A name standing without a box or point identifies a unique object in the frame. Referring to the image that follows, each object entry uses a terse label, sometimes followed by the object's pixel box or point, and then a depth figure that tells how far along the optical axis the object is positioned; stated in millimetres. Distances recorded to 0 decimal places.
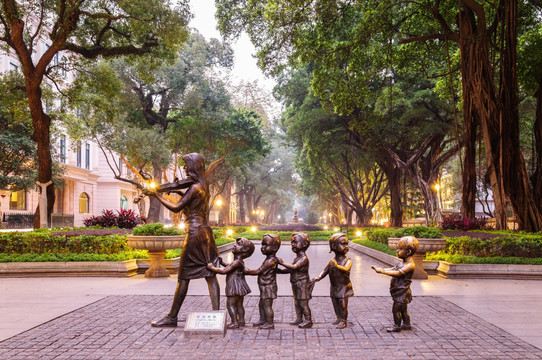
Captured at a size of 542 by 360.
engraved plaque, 5246
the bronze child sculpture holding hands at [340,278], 5703
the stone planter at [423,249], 10531
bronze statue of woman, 5691
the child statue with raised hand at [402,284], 5559
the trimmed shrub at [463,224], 14922
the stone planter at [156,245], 10477
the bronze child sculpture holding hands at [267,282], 5625
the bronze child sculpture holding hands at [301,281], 5648
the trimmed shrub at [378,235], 16712
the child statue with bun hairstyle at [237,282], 5625
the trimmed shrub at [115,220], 15750
